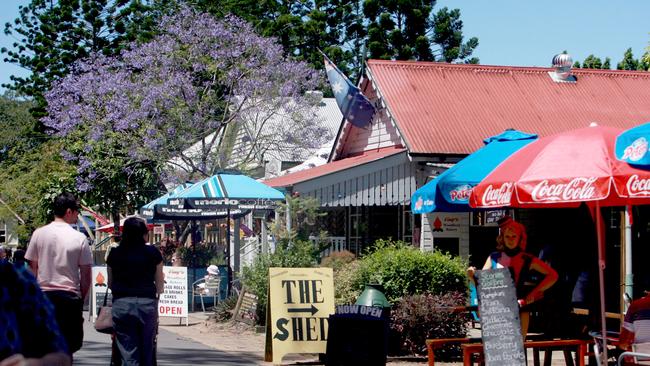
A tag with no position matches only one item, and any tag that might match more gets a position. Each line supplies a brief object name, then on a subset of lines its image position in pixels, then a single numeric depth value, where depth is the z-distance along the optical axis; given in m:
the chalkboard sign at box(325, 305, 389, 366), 10.99
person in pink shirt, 8.96
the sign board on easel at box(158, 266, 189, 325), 19.48
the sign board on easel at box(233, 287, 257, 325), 18.42
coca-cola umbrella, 9.05
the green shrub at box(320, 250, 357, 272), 17.76
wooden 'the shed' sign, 12.91
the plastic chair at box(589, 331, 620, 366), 9.57
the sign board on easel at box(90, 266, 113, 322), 20.34
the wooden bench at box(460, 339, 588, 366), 9.80
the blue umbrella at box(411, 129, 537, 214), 12.43
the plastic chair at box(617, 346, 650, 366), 8.39
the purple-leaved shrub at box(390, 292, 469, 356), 13.62
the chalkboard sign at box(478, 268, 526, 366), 9.56
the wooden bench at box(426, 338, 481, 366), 10.19
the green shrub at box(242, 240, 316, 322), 17.59
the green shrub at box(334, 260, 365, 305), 14.57
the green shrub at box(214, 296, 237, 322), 19.56
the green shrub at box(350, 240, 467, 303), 14.15
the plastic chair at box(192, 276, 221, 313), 22.53
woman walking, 9.46
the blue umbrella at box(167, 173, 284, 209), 20.28
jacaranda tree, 30.28
